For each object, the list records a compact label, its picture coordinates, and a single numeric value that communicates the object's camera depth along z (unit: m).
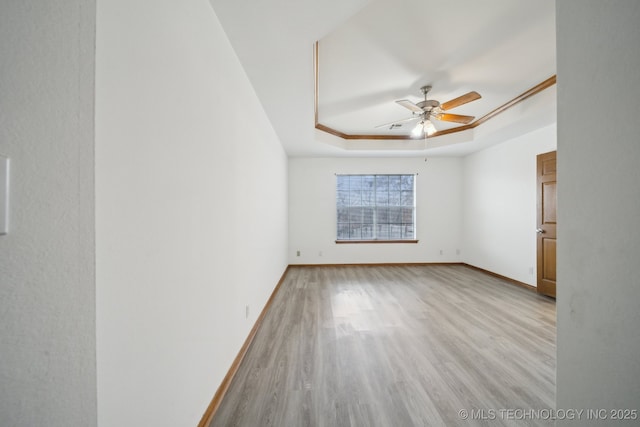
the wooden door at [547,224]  3.21
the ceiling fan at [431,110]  2.63
